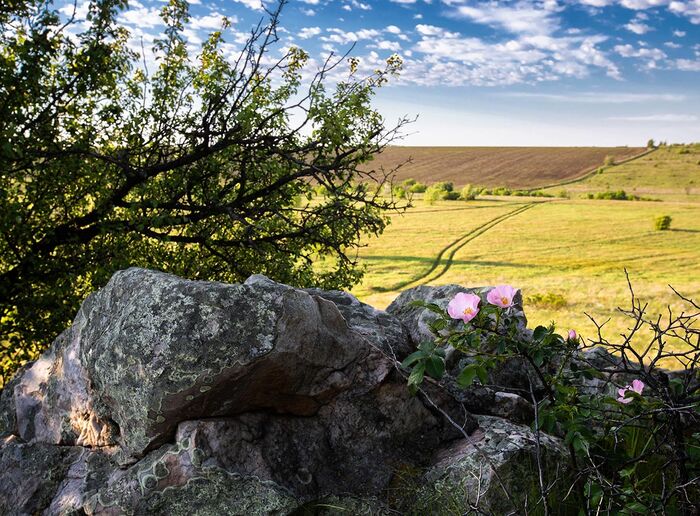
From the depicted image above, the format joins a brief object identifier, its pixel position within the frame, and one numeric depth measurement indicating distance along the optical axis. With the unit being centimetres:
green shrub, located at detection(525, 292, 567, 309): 2891
